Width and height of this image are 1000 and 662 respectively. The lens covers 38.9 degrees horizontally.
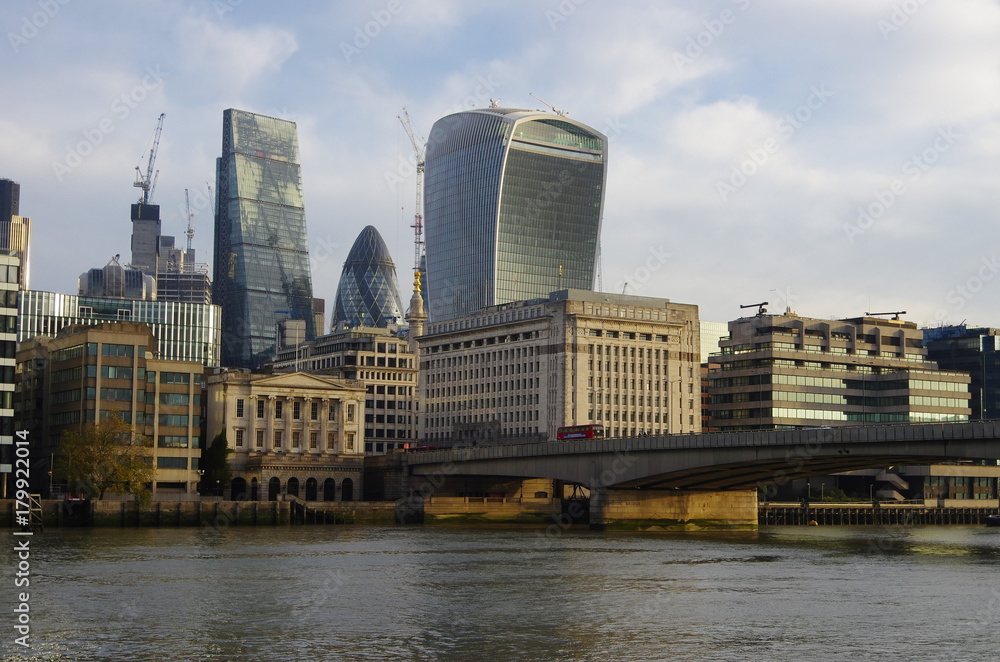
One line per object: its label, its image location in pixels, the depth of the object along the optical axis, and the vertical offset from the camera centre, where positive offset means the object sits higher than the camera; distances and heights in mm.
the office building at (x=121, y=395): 170875 +8804
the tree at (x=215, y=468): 195875 -115
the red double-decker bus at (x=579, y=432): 178375 +4802
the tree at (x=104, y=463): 150250 +389
